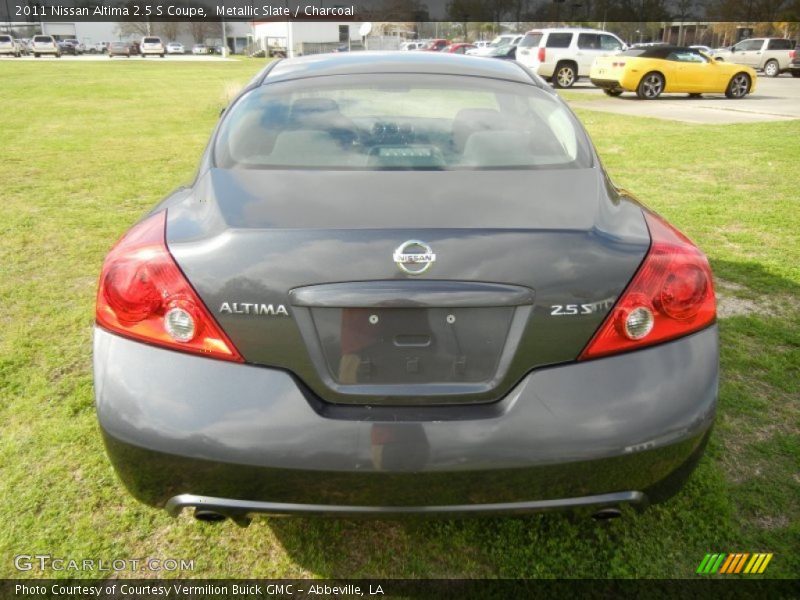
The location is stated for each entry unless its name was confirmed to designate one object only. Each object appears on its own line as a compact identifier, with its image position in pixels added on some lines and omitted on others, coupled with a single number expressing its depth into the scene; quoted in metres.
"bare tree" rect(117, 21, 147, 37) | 96.56
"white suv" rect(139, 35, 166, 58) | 68.12
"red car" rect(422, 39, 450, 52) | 47.66
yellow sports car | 18.12
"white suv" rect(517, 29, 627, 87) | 22.36
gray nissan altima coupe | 1.74
